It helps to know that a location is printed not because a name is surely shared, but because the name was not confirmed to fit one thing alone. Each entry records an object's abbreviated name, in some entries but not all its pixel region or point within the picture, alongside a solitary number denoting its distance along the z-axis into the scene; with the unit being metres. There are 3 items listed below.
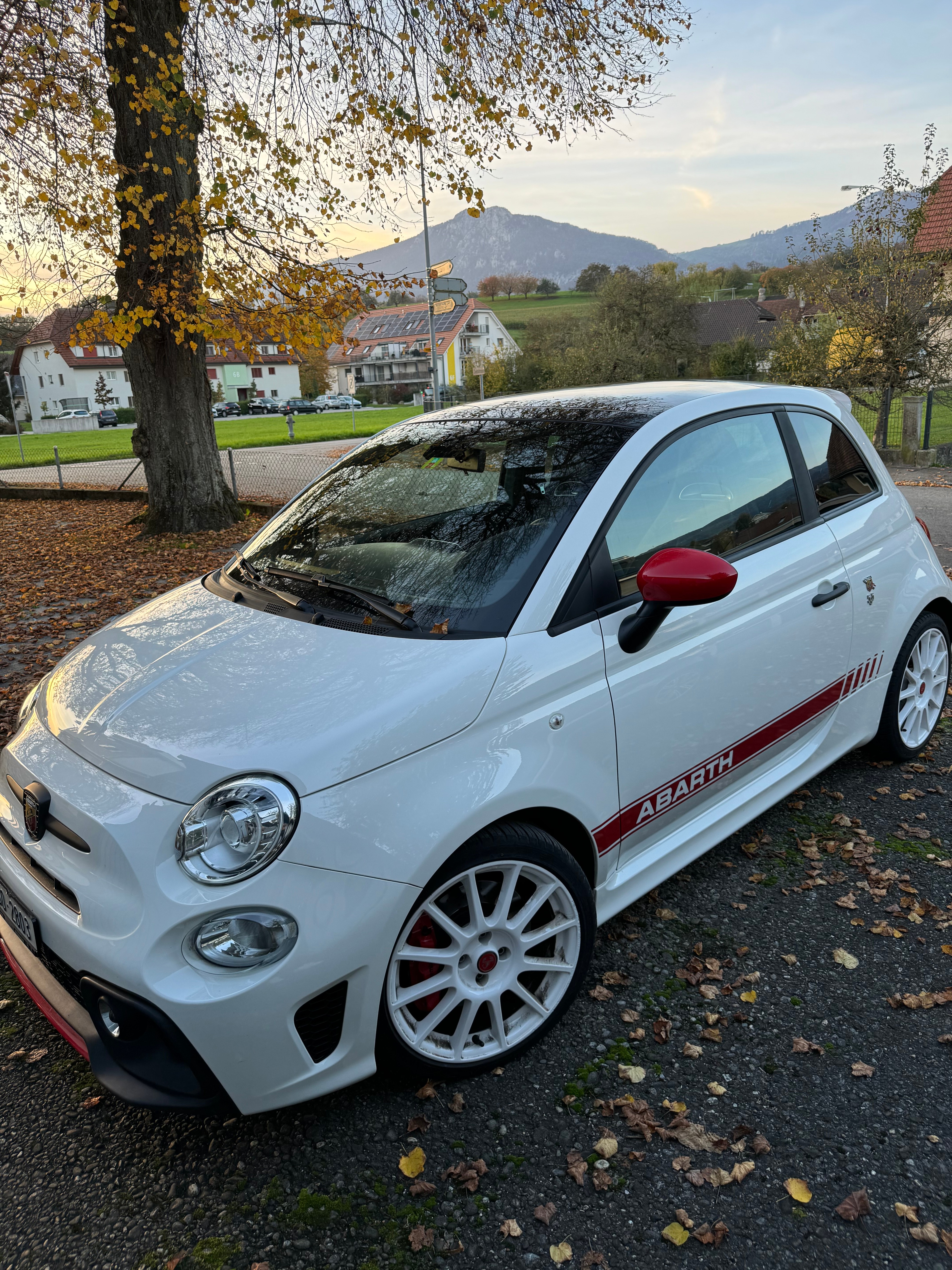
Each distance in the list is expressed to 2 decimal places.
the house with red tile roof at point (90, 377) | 75.75
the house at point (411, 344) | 86.38
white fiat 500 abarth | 1.90
